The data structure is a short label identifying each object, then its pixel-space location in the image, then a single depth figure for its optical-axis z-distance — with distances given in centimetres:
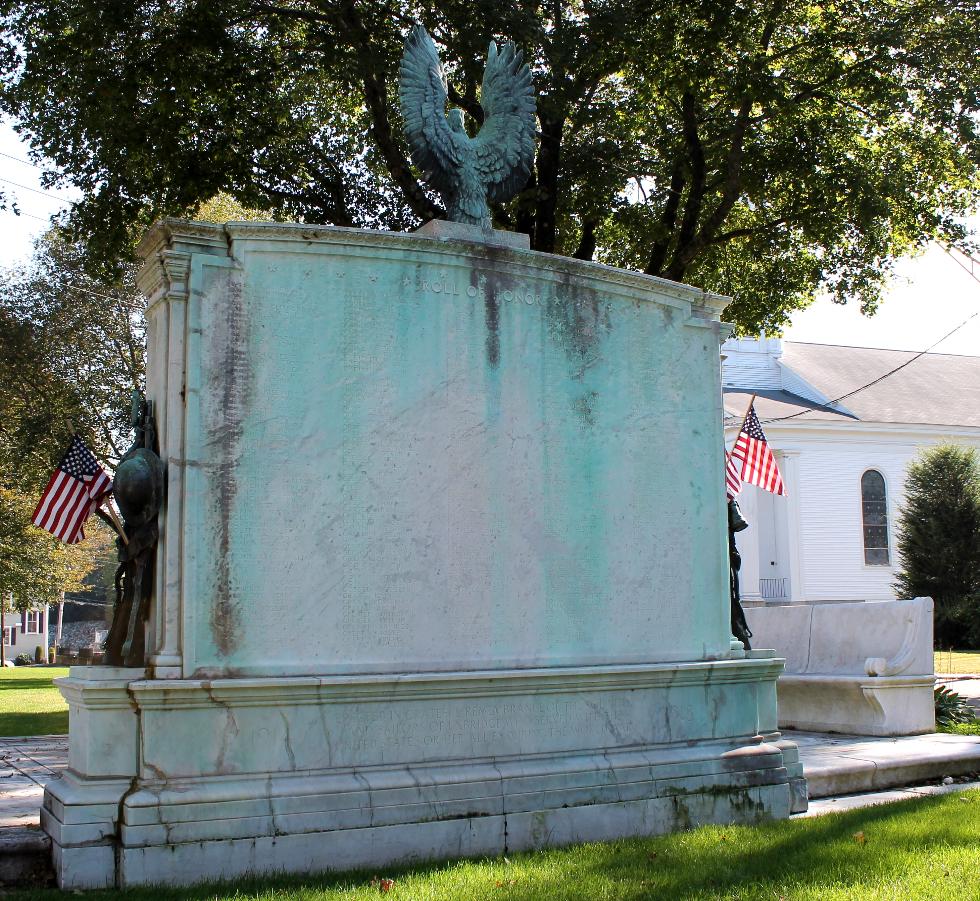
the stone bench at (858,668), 1172
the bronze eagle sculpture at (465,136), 762
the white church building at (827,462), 3488
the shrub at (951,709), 1320
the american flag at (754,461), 1085
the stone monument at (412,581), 621
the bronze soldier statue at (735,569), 880
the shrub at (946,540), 3206
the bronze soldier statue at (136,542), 630
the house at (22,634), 6989
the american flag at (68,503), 946
